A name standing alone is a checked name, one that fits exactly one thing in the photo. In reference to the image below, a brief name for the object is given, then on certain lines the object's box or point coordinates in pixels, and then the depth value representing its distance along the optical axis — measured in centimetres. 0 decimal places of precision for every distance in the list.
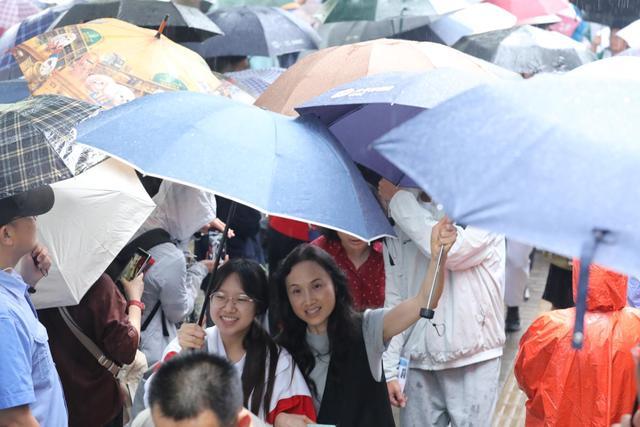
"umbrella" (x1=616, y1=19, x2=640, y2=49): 1895
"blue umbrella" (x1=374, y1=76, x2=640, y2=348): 447
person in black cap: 646
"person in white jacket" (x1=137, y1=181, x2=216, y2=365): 1052
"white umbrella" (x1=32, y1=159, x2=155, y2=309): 828
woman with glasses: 771
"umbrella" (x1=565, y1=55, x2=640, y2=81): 944
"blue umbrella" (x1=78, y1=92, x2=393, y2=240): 665
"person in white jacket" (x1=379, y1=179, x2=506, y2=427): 980
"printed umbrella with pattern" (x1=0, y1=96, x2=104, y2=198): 719
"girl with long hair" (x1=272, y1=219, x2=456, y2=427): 816
